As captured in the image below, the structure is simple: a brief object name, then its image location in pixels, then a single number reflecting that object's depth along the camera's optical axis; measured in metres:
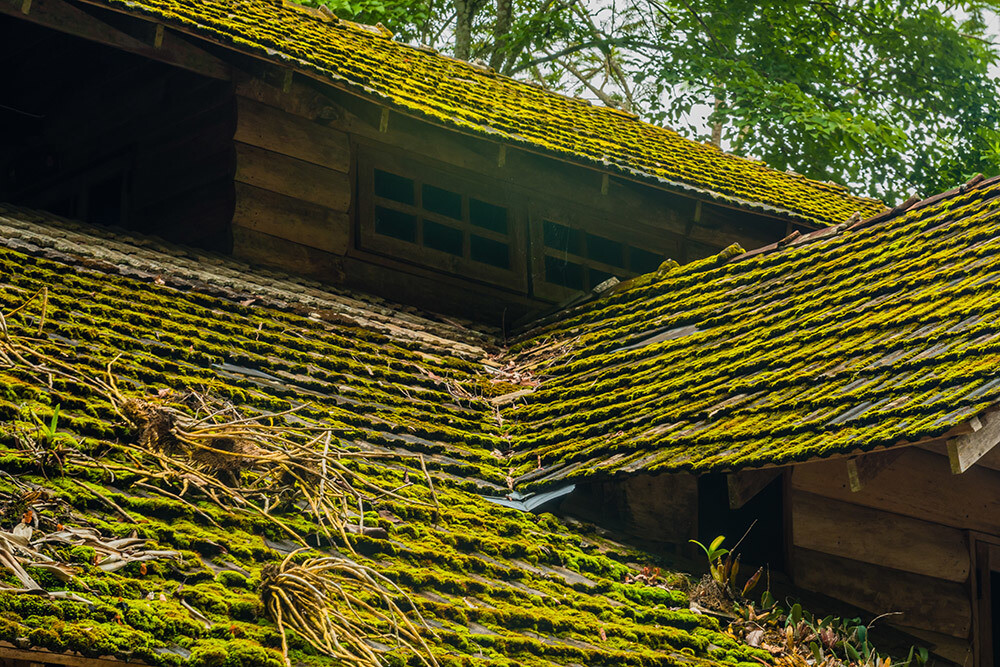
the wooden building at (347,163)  9.40
